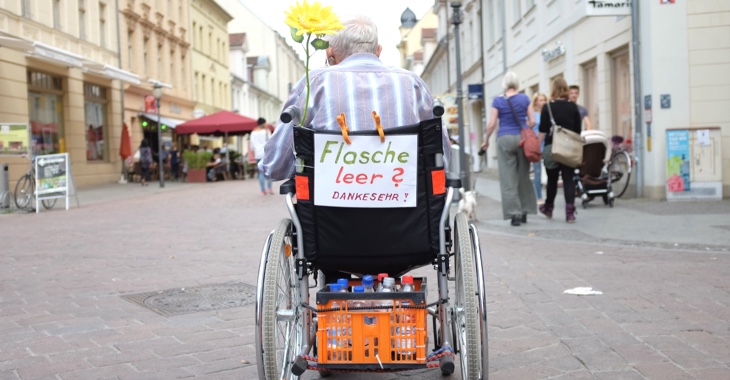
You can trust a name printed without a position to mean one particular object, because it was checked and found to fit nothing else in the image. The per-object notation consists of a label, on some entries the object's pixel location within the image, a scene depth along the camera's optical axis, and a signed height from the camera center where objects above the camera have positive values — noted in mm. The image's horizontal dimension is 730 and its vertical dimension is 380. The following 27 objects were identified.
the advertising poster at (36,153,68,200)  15297 -59
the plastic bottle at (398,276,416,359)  3006 -650
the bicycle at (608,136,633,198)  12703 -271
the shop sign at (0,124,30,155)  15438 +661
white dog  10141 -563
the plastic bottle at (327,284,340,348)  3031 -616
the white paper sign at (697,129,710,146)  12359 +197
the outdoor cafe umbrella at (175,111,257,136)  30391 +1586
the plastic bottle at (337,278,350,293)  3139 -472
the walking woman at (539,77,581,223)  10031 +367
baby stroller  12070 -271
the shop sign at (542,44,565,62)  18158 +2361
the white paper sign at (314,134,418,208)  3047 -30
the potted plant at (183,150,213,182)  29881 +55
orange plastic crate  3002 -637
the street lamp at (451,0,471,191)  14359 +1121
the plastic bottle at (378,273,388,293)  3191 -462
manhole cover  5375 -915
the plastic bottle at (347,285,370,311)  3037 -527
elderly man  3191 +257
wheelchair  2928 -438
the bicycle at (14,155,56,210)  15320 -314
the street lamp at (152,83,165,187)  26966 +2618
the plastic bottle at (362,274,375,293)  3143 -470
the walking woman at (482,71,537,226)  9523 +171
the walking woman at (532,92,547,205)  12862 -217
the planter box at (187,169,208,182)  29859 -280
